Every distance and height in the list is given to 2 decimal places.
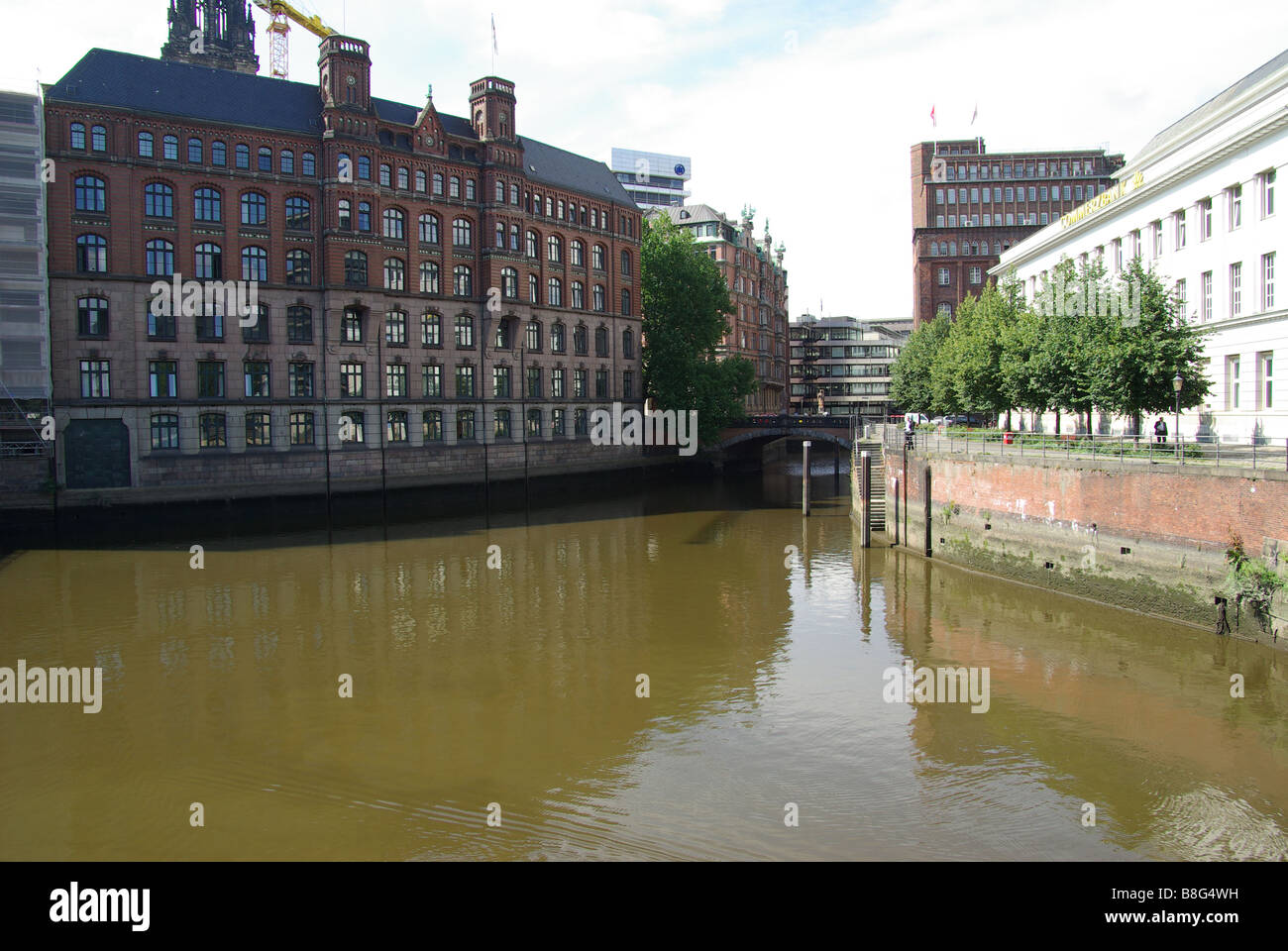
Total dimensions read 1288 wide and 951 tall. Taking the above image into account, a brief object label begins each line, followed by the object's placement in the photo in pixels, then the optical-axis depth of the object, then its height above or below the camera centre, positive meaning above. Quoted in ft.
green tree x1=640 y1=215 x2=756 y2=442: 212.23 +26.55
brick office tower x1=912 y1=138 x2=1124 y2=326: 286.05 +74.41
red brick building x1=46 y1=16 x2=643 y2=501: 135.85 +28.85
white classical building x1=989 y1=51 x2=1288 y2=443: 97.25 +24.12
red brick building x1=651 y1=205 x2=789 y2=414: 280.51 +52.07
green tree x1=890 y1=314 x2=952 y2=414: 209.36 +17.89
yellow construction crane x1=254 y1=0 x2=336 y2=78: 291.99 +145.98
